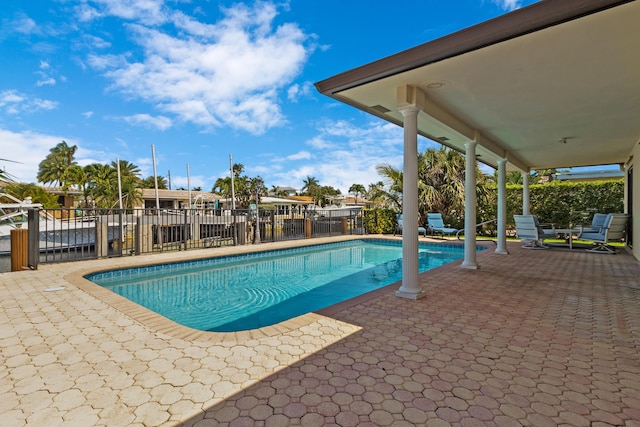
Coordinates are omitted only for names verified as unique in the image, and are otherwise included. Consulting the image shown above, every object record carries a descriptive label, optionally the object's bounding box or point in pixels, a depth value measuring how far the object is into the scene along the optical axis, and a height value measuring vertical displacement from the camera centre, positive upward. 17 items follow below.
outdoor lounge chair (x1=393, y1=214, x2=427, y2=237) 13.34 -0.60
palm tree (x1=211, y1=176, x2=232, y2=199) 39.98 +4.39
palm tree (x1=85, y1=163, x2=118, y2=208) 29.08 +3.61
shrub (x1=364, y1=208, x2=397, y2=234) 14.56 -0.23
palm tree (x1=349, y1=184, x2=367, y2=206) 60.47 +5.61
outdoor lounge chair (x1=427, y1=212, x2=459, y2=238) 12.27 -0.30
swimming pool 4.63 -1.40
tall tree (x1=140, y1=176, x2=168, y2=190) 48.61 +6.10
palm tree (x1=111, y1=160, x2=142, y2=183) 34.38 +5.69
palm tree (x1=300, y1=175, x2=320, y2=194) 63.47 +7.20
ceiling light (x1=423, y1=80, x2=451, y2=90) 3.94 +1.72
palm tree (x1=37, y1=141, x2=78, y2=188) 37.62 +7.10
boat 8.51 -0.37
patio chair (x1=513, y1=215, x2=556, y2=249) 9.01 -0.56
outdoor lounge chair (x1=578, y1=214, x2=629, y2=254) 8.20 -0.57
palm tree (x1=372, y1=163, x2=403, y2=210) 14.34 +1.34
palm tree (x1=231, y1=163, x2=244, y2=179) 44.22 +7.03
